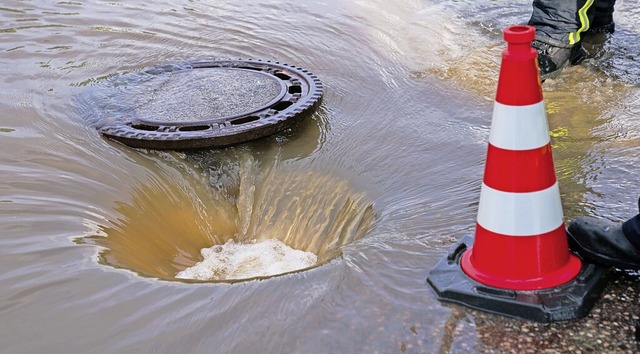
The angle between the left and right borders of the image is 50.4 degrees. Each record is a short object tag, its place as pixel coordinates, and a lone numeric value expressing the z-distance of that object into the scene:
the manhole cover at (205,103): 3.65
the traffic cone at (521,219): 2.19
